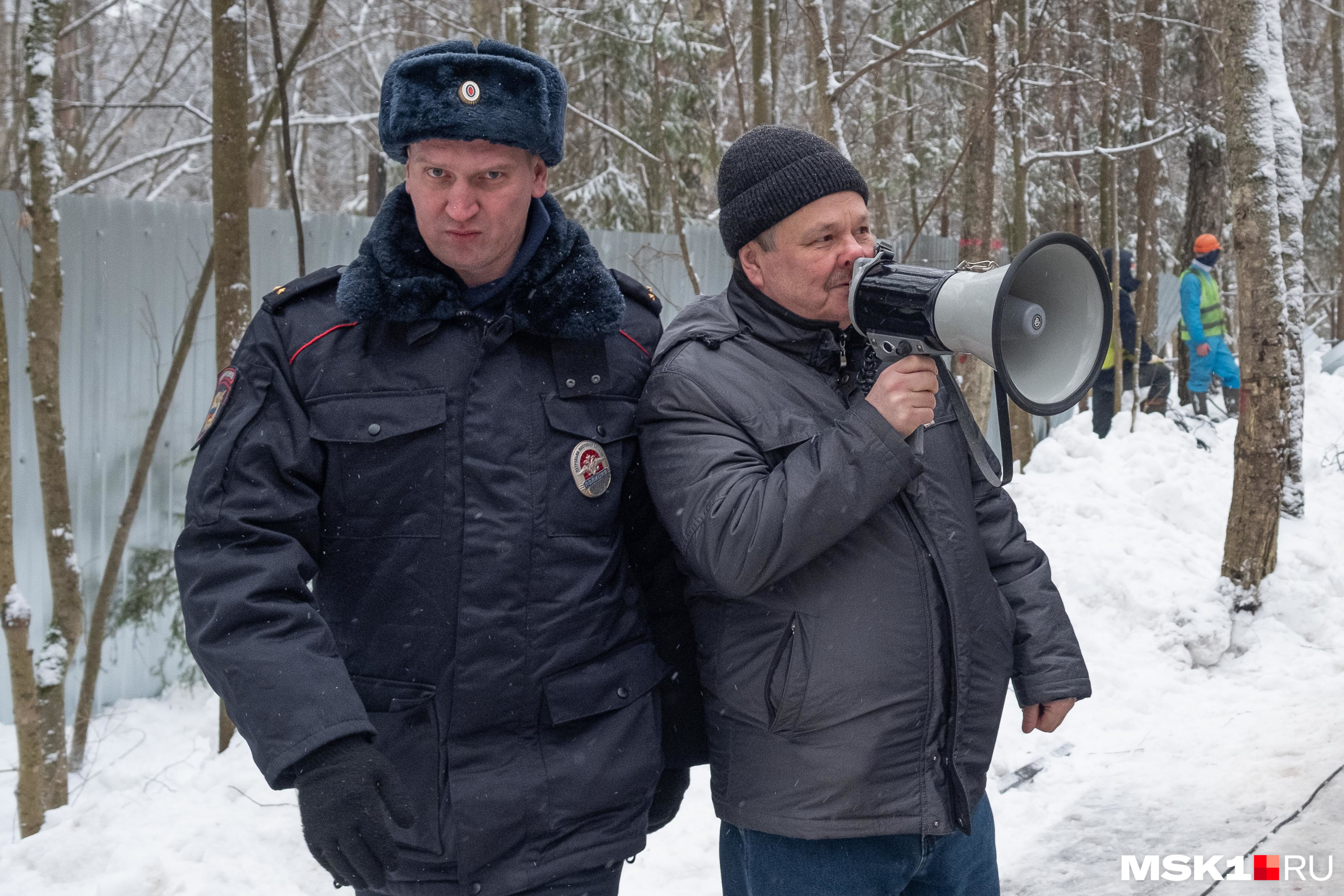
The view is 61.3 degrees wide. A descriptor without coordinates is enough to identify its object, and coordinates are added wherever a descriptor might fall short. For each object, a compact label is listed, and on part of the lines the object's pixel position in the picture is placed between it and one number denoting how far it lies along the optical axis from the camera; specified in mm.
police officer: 1879
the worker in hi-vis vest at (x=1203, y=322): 11305
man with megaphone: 1942
